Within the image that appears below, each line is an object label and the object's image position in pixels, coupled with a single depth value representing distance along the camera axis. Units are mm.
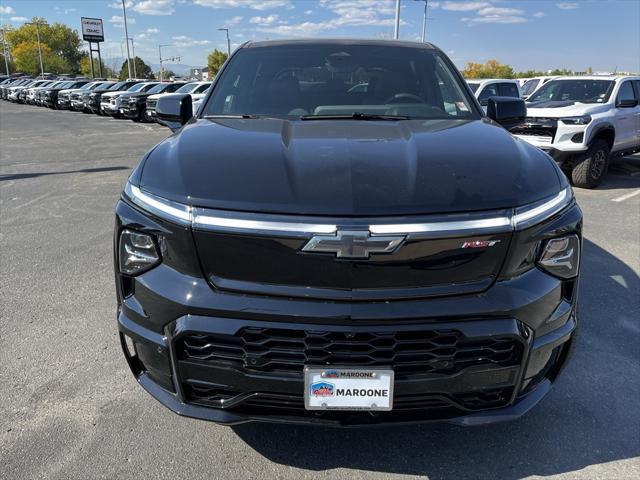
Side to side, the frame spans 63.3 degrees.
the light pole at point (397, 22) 27212
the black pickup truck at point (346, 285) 1817
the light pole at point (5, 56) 84025
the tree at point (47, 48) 92250
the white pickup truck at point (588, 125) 8289
